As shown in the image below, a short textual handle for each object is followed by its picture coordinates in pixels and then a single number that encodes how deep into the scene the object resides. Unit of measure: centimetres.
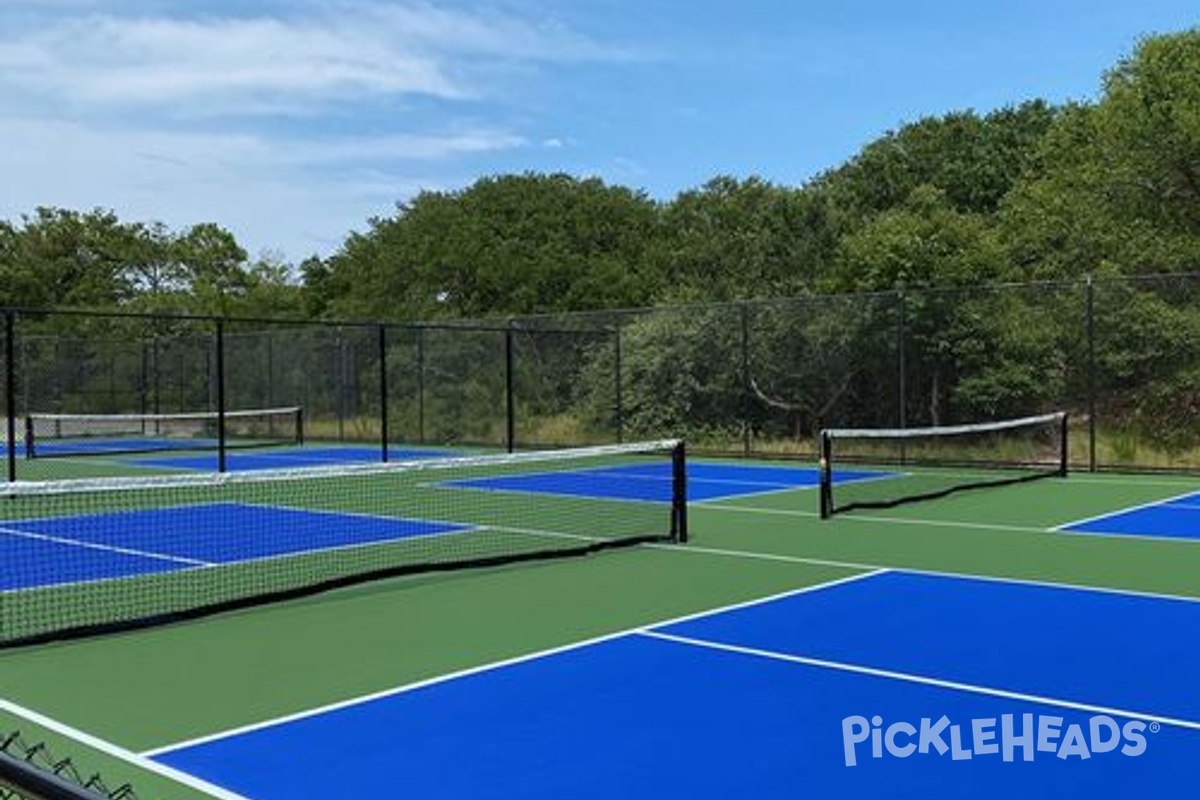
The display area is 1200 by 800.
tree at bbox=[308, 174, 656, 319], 4031
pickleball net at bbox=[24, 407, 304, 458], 2505
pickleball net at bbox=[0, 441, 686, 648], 806
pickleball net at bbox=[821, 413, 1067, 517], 1526
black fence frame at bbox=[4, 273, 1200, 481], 1748
